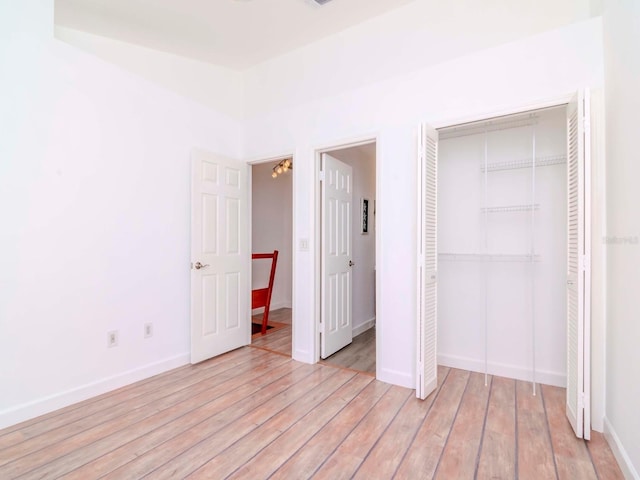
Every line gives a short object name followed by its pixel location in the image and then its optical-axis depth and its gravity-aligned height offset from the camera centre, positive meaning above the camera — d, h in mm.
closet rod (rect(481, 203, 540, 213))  2668 +287
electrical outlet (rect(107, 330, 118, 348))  2520 -782
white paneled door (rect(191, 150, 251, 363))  3072 -165
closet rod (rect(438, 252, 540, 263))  2707 -141
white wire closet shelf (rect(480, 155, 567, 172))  2572 +662
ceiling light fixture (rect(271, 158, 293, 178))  4504 +1083
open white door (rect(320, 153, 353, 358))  3217 -170
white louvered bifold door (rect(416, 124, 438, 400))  2367 -134
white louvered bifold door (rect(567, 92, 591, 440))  1881 -215
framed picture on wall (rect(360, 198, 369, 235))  4250 +339
